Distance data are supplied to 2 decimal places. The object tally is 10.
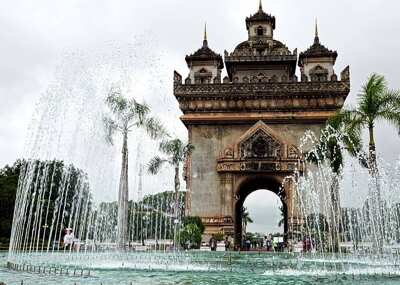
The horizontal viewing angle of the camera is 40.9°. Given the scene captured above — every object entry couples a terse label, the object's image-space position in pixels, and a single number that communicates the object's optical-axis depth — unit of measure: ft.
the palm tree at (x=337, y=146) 82.58
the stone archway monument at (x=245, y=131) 135.64
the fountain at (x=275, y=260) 45.09
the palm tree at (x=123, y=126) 88.63
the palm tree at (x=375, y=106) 76.95
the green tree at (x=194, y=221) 120.67
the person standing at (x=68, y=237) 94.17
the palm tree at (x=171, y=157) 114.83
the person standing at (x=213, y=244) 120.38
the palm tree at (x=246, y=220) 303.40
